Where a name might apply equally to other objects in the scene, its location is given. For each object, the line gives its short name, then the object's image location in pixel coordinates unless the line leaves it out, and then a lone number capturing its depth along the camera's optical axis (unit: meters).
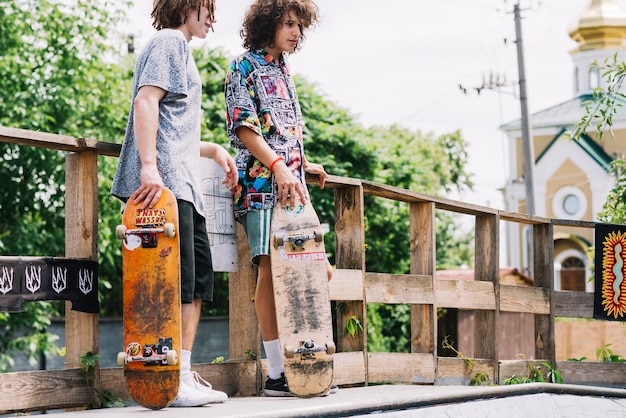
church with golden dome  52.62
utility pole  28.17
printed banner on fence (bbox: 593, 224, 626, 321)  7.87
